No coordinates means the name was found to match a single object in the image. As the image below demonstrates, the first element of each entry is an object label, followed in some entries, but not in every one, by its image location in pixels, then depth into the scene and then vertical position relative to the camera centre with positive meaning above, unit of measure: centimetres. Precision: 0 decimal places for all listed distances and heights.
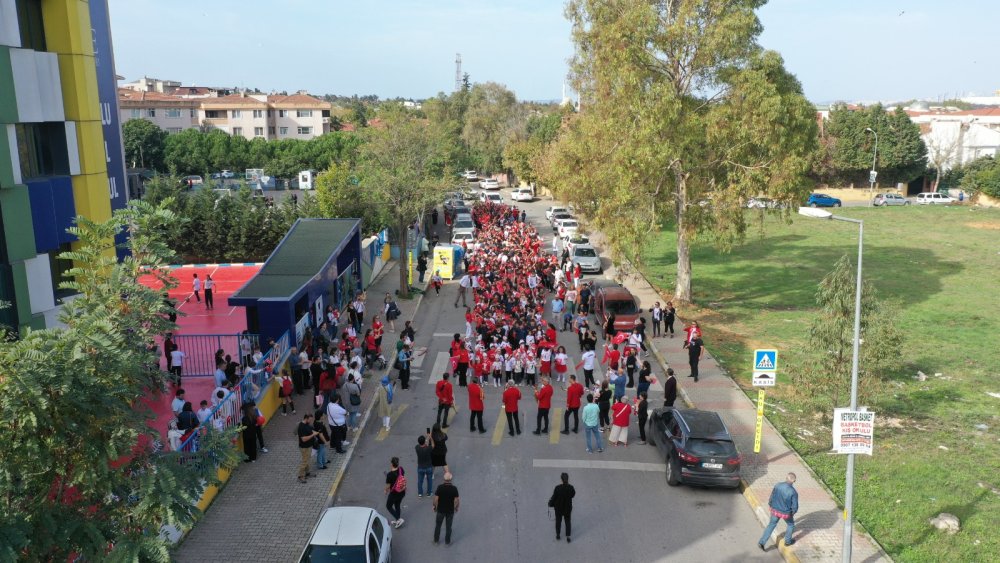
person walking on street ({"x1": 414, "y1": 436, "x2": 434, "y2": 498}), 1388 -542
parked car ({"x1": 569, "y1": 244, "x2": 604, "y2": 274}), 3641 -429
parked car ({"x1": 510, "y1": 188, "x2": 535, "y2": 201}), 7556 -231
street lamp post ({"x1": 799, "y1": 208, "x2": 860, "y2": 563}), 1156 -481
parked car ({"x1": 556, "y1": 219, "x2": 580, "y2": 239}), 4662 -360
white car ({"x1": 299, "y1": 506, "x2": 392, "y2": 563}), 1068 -522
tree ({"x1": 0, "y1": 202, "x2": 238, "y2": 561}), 664 -247
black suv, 1441 -554
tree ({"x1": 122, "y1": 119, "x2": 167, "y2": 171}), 7781 +400
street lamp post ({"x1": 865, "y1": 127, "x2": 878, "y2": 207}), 6746 -120
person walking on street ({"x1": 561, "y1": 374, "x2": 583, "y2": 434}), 1691 -510
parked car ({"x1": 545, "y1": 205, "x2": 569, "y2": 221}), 5666 -294
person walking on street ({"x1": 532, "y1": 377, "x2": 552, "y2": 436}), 1688 -517
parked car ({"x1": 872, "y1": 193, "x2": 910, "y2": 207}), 7039 -352
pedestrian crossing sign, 1547 -402
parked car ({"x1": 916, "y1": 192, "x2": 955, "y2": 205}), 6938 -352
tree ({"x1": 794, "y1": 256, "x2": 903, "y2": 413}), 1638 -394
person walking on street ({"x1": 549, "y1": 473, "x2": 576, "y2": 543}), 1245 -547
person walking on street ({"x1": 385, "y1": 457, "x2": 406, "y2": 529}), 1288 -543
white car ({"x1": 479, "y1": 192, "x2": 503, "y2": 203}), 6472 -211
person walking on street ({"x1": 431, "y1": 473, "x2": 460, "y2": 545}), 1237 -542
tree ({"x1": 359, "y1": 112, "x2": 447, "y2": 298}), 3053 +6
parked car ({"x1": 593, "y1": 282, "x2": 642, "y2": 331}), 2514 -467
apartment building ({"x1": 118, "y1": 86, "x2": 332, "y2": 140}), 9869 +890
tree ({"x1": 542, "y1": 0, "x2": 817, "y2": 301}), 2628 +147
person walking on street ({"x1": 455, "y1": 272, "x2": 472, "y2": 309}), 2996 -444
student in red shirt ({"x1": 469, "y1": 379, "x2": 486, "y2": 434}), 1681 -524
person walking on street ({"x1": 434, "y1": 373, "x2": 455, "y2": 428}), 1723 -505
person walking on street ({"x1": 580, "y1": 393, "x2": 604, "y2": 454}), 1577 -526
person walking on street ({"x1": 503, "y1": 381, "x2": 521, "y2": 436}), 1667 -527
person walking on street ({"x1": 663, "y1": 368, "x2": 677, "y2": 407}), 1791 -529
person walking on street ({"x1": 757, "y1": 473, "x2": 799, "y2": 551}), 1240 -560
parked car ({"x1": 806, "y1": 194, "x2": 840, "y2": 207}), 6869 -338
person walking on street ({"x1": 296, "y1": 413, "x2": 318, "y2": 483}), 1462 -507
